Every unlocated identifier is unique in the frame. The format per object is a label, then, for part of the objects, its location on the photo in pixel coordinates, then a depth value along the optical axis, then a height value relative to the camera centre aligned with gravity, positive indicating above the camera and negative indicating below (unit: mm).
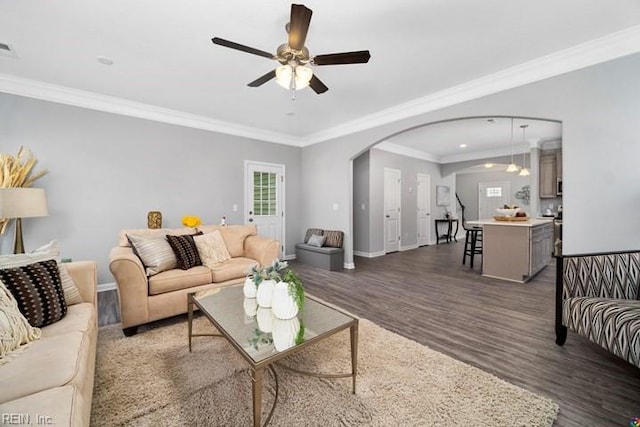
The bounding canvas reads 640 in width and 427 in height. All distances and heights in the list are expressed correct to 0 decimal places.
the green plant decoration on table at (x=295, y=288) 1669 -535
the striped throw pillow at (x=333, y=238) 5023 -640
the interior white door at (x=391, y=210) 6566 -128
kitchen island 4012 -732
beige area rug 1425 -1163
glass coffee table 1300 -746
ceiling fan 1870 +1191
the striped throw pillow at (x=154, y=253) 2612 -469
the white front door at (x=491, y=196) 8586 +243
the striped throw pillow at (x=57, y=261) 1702 -344
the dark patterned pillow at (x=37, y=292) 1483 -495
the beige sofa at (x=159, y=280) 2295 -724
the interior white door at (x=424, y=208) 7678 -105
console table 8280 -860
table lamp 2506 +44
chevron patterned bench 1893 -681
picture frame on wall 8352 +300
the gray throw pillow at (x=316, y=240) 5176 -702
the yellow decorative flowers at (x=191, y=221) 3527 -192
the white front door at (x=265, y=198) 5172 +176
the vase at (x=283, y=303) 1646 -614
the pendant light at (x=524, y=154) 5223 +1279
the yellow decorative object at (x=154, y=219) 3708 -163
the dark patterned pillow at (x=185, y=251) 2824 -480
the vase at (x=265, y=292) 1786 -589
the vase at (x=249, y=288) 1978 -628
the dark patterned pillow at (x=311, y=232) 5449 -565
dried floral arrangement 2926 +457
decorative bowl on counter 4547 -135
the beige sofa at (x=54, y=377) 881 -695
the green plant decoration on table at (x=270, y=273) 1813 -474
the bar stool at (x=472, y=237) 5031 -660
